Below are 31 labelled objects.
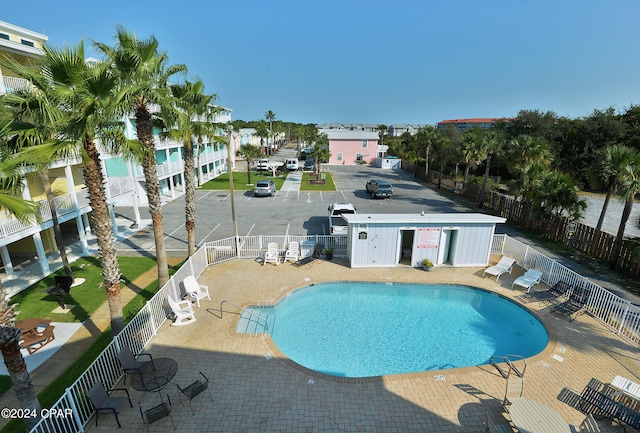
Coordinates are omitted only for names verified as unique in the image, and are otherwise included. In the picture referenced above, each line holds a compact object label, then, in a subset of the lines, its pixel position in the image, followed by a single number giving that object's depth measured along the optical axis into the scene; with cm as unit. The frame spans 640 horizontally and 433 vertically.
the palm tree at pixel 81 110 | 661
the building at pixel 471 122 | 12812
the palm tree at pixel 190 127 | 1300
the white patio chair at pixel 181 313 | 1069
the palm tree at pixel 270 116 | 8075
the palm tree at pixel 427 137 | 3831
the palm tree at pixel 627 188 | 1379
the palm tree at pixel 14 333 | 517
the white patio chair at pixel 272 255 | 1573
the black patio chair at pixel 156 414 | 678
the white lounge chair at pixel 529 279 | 1319
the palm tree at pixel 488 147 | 2719
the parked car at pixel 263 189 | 3155
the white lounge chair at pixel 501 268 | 1435
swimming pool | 1006
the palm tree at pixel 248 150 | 3788
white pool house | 1494
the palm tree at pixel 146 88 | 900
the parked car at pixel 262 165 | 4864
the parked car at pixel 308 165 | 5238
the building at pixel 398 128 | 15762
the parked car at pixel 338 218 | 1800
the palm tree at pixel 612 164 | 1487
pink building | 5875
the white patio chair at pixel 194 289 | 1205
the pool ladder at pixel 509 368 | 855
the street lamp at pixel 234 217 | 1612
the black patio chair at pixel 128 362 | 766
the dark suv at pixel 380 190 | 3102
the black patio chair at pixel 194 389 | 741
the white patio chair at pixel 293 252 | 1598
